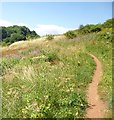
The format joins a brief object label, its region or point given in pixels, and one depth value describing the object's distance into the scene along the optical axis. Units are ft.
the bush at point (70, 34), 66.34
